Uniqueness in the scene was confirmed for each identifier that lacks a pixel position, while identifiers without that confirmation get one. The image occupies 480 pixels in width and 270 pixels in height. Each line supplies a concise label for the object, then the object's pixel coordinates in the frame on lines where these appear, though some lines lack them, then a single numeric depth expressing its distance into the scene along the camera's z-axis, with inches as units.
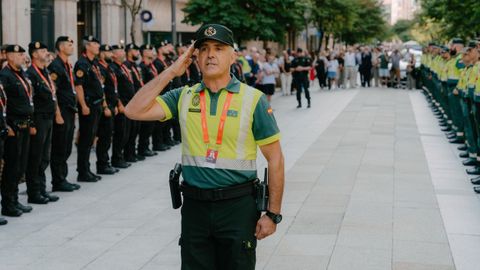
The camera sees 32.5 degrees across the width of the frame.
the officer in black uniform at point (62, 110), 432.1
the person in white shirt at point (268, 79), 976.9
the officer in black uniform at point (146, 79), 582.6
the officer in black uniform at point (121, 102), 522.3
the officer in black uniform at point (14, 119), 367.9
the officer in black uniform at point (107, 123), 499.5
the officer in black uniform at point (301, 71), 1004.6
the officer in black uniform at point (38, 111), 396.2
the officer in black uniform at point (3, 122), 346.6
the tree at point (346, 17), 1961.6
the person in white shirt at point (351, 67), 1423.5
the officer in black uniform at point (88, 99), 465.7
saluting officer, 179.0
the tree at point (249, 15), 1090.7
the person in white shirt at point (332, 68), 1385.3
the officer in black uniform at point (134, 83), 547.5
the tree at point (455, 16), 920.3
